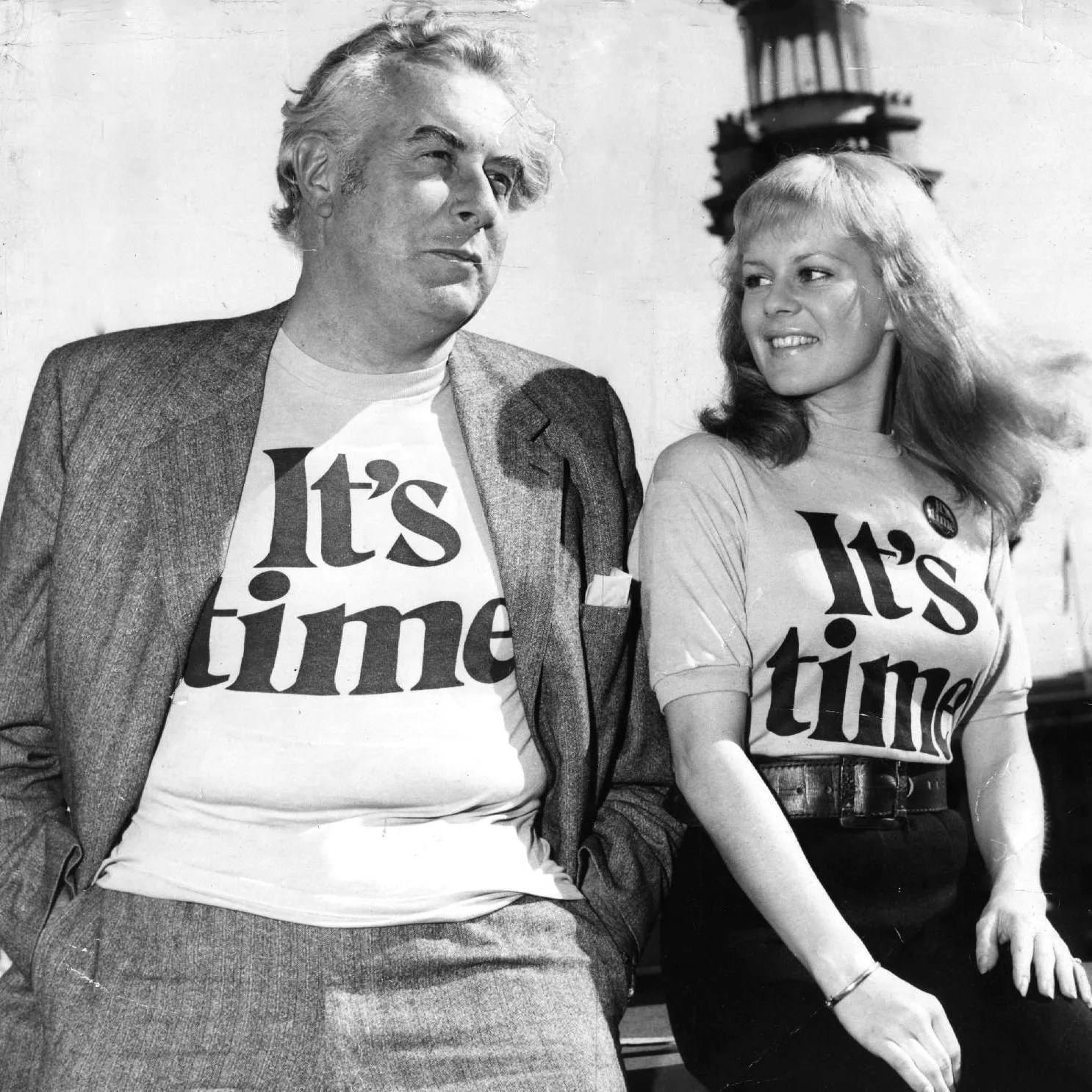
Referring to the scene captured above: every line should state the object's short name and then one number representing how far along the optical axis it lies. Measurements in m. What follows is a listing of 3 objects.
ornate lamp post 2.36
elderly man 1.83
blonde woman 1.84
